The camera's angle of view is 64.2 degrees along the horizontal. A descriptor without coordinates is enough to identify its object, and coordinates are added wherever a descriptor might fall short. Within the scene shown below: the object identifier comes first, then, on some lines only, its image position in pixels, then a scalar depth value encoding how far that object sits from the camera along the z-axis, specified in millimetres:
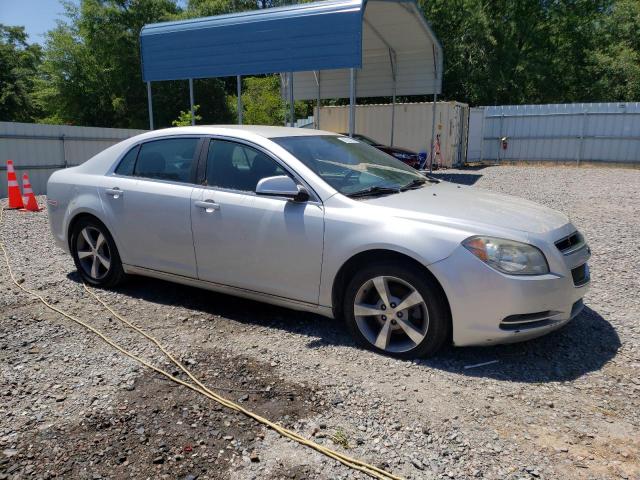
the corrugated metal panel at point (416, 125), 20109
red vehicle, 16234
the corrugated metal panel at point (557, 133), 19969
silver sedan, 3281
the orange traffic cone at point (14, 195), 10664
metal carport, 11750
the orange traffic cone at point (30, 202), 10484
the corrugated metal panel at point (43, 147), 12938
